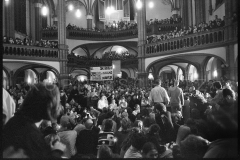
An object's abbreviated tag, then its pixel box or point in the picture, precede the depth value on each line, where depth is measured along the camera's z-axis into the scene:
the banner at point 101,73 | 13.44
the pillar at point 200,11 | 19.34
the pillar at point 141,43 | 19.58
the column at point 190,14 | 20.84
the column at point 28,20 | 21.85
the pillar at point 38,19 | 22.98
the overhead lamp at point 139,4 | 19.39
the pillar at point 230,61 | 13.34
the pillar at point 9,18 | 18.09
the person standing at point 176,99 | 8.05
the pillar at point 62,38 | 19.50
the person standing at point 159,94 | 7.57
